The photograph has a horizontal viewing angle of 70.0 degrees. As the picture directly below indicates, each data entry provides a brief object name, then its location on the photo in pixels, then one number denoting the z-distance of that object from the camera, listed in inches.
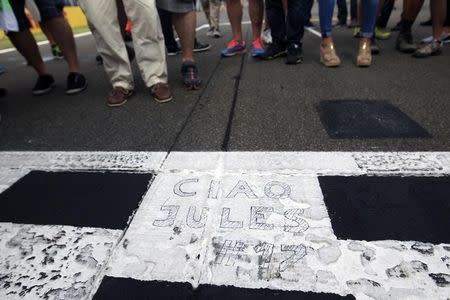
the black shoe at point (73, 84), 106.0
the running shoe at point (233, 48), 144.3
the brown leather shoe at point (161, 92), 90.7
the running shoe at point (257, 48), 132.7
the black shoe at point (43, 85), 108.3
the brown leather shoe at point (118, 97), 91.2
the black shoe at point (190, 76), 98.9
